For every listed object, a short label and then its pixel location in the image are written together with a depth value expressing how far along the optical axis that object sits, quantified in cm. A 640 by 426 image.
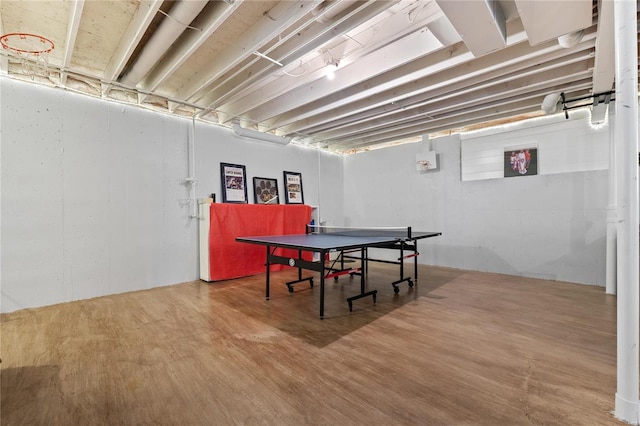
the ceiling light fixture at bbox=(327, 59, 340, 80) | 354
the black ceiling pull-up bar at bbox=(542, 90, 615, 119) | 431
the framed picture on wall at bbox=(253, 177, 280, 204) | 626
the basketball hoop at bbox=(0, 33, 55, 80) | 323
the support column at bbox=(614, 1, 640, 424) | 167
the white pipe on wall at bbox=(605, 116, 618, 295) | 429
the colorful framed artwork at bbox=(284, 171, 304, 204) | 692
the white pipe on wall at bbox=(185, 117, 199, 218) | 532
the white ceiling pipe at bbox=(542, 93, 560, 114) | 440
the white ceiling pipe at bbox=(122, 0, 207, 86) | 255
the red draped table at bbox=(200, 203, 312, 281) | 522
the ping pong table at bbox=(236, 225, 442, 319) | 321
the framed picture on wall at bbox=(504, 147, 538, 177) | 544
